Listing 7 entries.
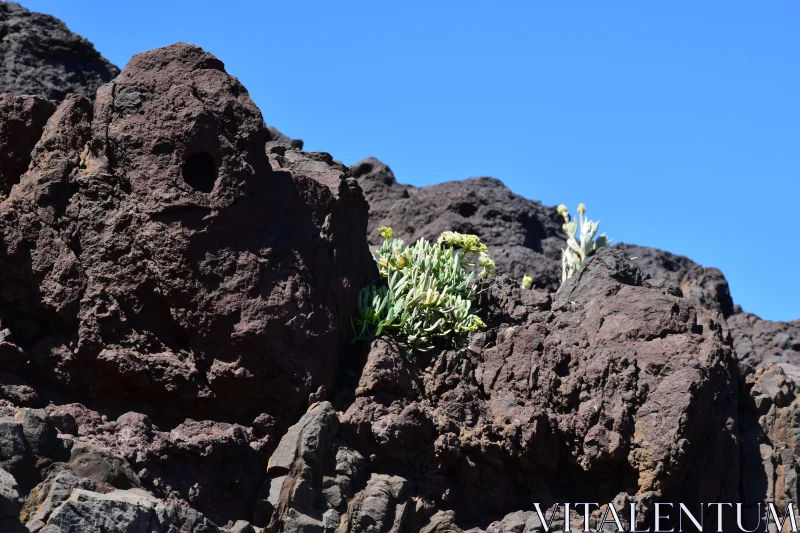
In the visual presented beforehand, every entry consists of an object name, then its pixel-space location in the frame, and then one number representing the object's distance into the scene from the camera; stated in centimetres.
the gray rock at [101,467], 611
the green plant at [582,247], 1152
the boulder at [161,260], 700
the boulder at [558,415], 740
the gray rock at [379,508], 689
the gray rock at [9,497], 533
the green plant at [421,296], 816
